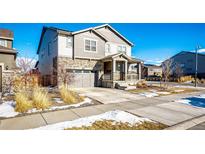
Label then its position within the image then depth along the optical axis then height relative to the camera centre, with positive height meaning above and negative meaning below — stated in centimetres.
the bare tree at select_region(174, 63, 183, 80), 3225 +86
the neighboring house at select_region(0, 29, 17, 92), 1198 +121
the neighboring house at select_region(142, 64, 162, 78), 4222 +169
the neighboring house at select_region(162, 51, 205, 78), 3491 +347
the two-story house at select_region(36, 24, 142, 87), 1566 +202
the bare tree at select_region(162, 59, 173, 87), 1694 +67
